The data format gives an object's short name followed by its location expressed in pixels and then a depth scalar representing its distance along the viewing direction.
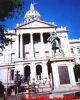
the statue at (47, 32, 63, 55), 9.04
